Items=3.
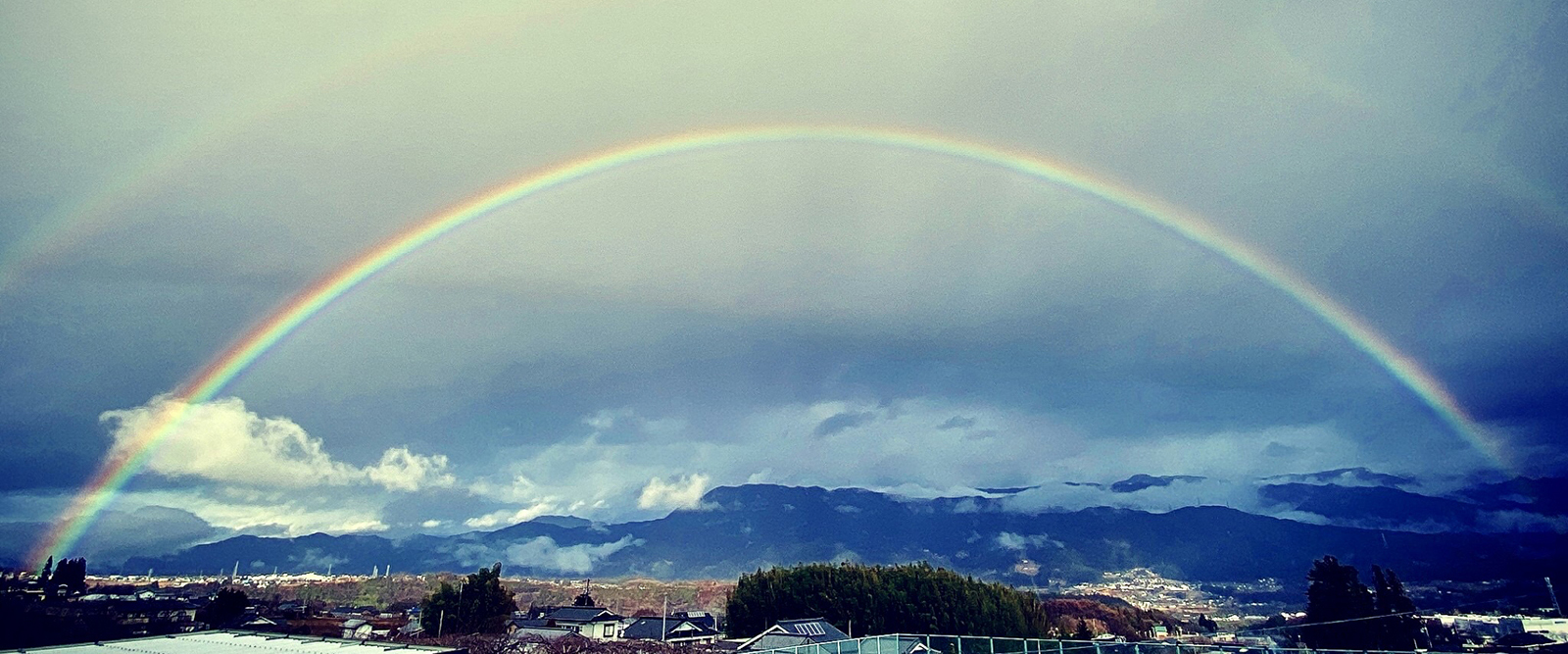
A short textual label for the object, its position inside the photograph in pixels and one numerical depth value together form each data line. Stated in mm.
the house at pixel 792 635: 36406
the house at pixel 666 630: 57188
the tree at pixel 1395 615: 55750
